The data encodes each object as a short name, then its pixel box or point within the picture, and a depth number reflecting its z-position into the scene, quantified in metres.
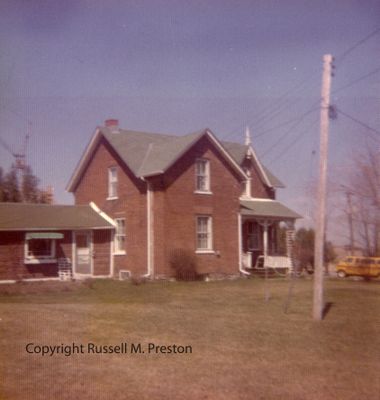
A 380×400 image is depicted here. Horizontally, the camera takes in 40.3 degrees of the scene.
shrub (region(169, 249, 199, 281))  22.14
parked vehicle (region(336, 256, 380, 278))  24.55
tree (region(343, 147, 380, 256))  18.02
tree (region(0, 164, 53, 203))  34.94
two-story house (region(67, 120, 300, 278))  22.44
